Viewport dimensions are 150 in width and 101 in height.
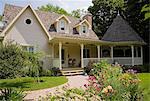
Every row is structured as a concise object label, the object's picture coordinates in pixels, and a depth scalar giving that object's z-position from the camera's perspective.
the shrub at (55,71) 11.43
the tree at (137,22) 15.65
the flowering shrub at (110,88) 2.93
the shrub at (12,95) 4.13
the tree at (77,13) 28.30
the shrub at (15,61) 8.31
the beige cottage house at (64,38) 11.59
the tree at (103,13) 21.33
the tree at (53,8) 27.72
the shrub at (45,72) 11.05
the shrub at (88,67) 12.50
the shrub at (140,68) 13.15
